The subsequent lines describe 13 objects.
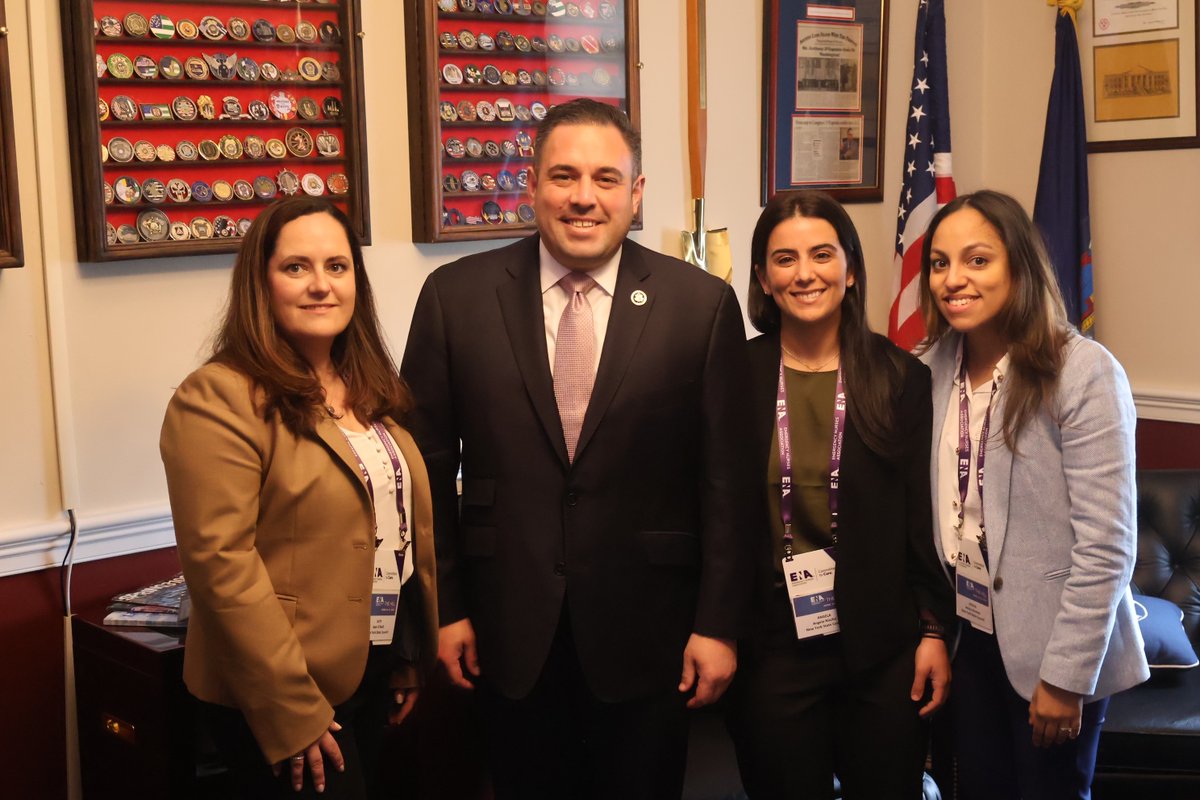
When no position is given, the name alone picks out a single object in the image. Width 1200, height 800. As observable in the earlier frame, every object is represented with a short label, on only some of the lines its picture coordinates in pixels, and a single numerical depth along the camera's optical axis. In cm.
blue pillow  286
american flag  401
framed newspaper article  381
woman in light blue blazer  197
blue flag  386
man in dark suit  199
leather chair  274
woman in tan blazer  174
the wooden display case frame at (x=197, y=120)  246
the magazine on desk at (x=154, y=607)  238
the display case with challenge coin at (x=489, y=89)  300
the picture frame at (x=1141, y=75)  367
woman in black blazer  209
